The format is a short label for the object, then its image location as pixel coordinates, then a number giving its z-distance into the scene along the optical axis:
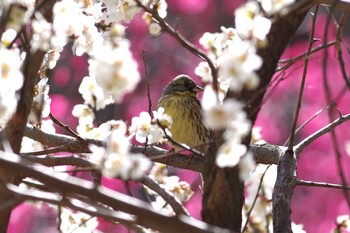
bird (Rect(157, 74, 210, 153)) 7.00
